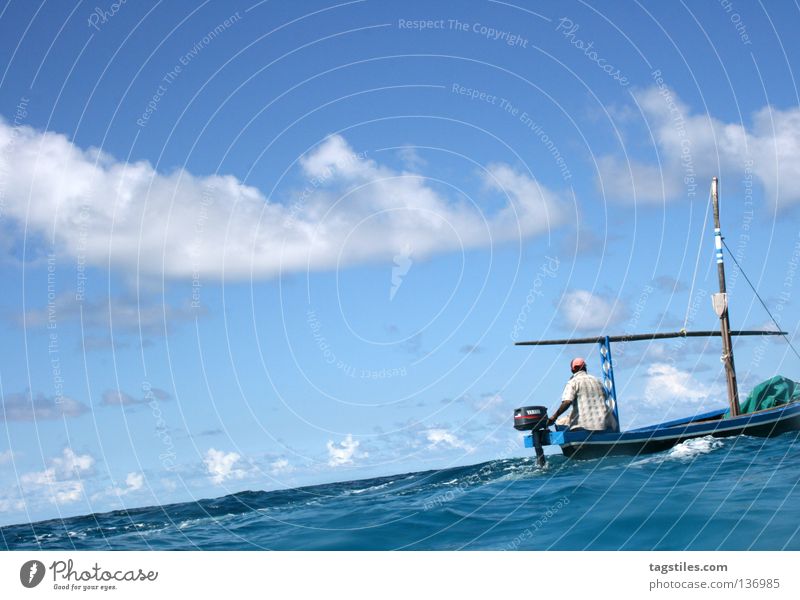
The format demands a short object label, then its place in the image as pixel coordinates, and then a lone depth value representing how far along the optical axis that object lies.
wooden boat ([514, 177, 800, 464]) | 20.61
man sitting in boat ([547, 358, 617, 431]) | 20.53
